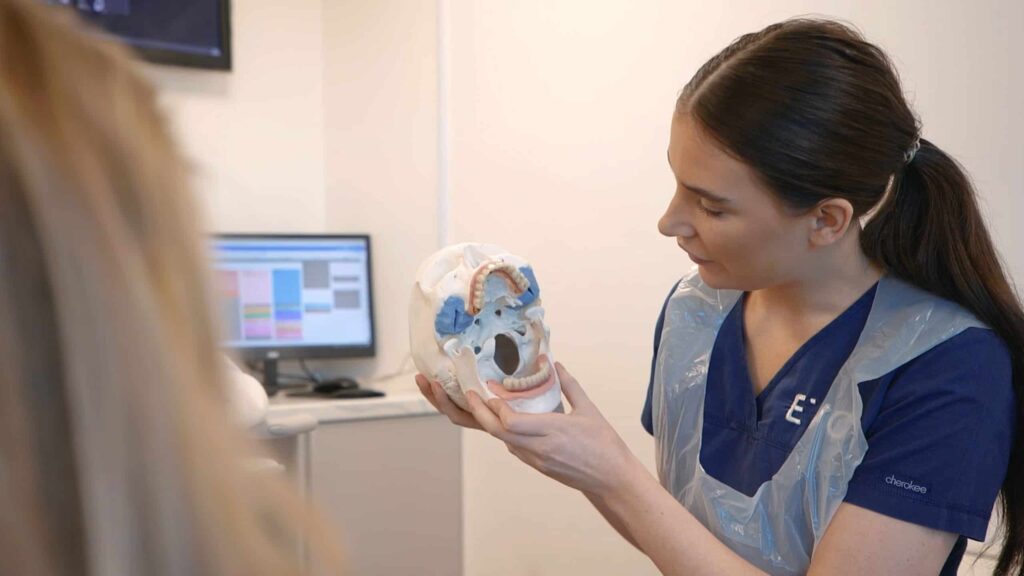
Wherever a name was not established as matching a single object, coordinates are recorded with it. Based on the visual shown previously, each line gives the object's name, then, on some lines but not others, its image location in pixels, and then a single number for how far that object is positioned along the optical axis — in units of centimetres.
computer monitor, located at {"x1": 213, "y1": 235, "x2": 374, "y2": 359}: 306
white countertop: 282
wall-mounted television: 292
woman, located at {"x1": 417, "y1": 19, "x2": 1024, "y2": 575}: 122
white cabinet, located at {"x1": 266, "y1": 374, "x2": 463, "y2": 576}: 285
